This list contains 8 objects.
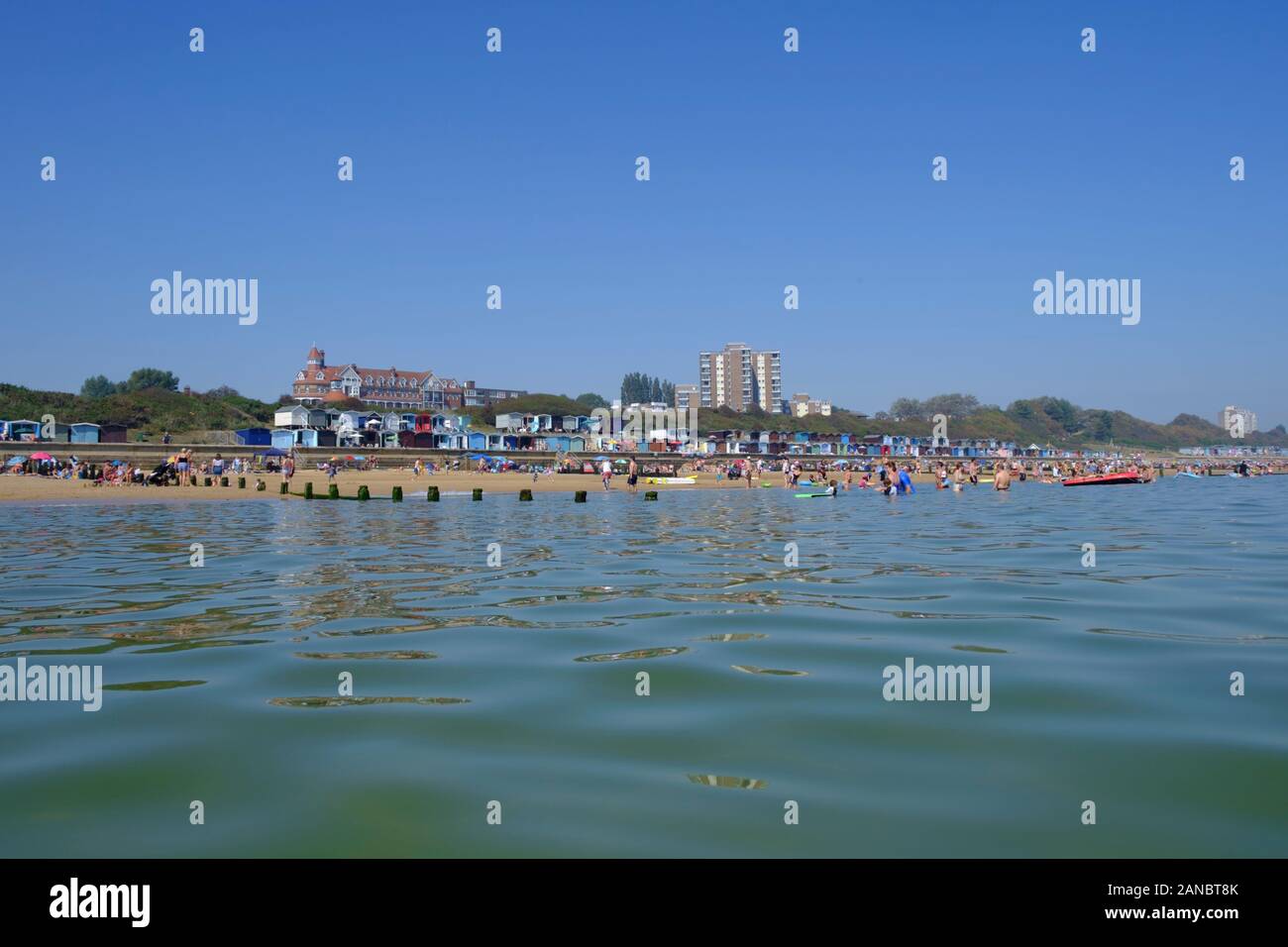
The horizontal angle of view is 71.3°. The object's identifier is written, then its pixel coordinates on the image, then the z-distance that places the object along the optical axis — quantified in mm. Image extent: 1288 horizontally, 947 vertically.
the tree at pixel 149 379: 159862
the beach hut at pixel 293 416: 102375
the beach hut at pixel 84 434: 84188
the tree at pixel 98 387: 168125
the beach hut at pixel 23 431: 81938
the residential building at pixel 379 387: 172750
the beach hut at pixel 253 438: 94562
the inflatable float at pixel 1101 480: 63281
